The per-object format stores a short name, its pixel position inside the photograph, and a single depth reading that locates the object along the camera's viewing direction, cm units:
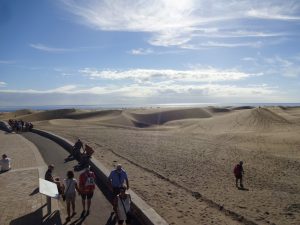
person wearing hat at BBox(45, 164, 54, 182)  702
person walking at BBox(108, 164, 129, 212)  614
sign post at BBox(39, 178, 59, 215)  548
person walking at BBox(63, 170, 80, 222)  595
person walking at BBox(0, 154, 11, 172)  994
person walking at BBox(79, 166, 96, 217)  618
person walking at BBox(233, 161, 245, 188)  938
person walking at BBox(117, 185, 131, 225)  526
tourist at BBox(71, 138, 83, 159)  1234
